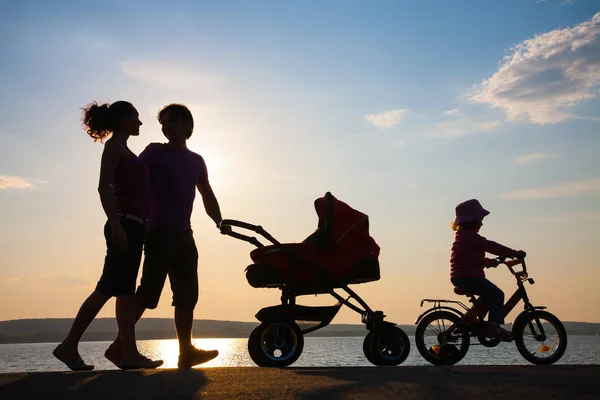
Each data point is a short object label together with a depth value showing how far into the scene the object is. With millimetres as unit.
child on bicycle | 8609
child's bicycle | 8664
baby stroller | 7738
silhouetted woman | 6418
